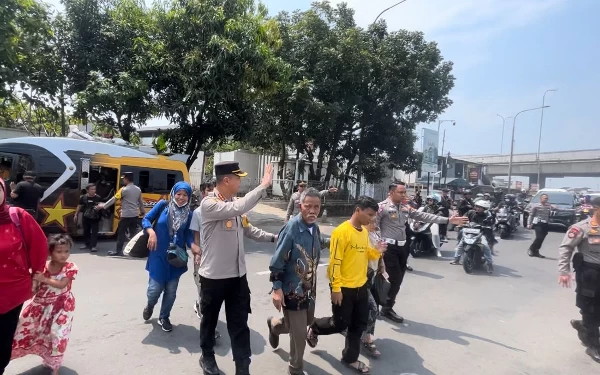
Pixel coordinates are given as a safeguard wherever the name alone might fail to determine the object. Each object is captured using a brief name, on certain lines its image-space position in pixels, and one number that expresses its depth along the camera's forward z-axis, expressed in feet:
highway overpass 153.89
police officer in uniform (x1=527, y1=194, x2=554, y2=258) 35.27
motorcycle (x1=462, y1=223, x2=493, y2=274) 28.55
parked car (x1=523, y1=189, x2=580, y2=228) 54.75
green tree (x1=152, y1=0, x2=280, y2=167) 38.22
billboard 80.50
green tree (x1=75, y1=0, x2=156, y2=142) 38.29
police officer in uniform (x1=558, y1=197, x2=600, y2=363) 14.92
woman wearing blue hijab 14.46
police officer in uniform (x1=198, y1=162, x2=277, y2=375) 10.98
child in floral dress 10.75
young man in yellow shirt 12.14
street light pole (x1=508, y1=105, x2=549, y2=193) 123.15
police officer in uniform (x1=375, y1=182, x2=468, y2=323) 17.19
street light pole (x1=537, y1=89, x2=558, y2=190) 160.19
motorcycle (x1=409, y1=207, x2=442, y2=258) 32.71
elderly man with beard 11.30
